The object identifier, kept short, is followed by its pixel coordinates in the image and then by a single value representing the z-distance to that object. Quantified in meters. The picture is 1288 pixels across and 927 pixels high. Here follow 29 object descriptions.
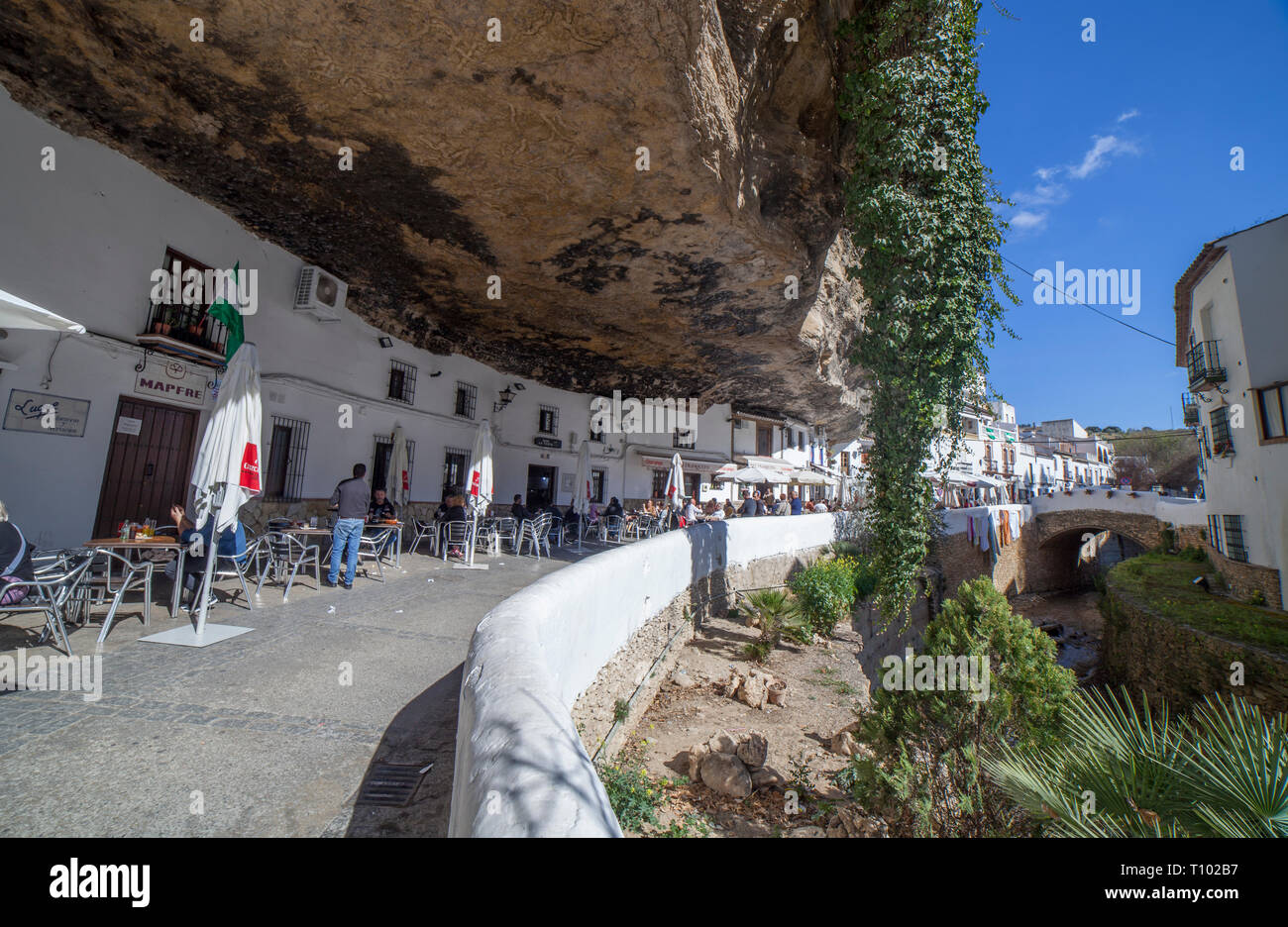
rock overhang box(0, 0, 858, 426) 5.38
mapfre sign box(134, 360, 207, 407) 7.64
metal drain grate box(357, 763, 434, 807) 2.54
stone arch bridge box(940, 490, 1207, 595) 19.66
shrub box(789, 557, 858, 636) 9.99
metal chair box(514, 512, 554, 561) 11.45
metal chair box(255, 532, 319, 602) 6.49
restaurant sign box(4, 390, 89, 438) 6.17
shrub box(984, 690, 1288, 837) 2.19
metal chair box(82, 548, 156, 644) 4.35
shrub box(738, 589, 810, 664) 9.31
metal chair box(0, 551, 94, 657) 3.85
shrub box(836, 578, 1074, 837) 4.17
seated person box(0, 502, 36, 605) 4.16
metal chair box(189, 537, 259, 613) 5.48
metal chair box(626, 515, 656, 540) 15.21
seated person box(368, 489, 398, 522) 9.65
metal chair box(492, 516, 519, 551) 12.45
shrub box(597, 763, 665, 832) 3.60
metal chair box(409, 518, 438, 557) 10.72
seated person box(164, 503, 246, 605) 5.51
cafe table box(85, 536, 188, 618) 5.00
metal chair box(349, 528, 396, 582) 7.65
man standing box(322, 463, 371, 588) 7.11
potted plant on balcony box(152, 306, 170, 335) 7.50
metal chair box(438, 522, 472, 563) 10.05
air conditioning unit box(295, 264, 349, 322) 9.76
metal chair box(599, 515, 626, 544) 15.15
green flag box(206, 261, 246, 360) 6.49
